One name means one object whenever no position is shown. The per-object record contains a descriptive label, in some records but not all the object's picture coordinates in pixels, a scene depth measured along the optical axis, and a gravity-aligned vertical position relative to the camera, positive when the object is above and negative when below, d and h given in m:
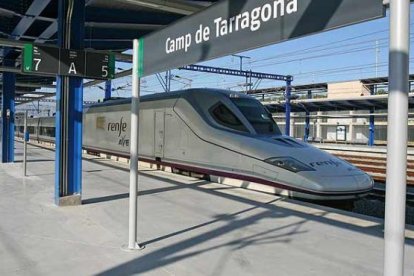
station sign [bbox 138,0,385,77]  3.14 +0.89
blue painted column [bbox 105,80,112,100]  29.13 +2.53
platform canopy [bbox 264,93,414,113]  29.20 +2.13
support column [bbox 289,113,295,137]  52.12 +0.66
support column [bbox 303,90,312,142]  37.09 +0.57
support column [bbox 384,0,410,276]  2.37 -0.01
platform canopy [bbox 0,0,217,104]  9.68 +2.73
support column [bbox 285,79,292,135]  33.92 +1.91
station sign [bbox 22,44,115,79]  7.06 +1.07
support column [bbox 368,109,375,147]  32.85 +0.16
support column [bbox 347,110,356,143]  51.54 +0.42
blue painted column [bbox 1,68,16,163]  16.12 +0.62
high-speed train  9.88 -0.44
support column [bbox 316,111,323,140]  56.78 +0.40
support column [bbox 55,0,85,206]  7.77 +0.14
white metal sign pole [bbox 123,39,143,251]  5.29 -0.40
